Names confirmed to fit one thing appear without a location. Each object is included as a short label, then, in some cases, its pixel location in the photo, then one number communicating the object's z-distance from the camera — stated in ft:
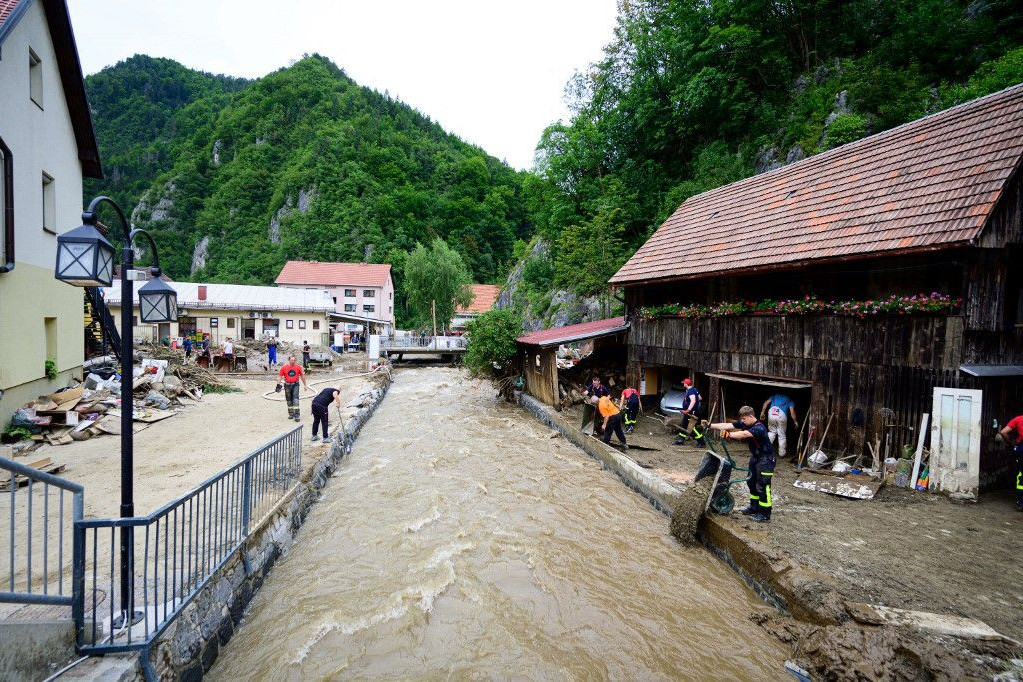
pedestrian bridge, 114.62
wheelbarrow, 24.43
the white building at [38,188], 33.81
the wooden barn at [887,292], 26.96
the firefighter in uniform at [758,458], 24.03
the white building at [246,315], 118.32
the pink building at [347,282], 184.14
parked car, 48.47
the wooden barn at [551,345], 54.90
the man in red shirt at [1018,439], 25.40
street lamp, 13.42
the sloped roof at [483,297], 197.36
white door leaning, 26.48
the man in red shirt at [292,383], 44.98
